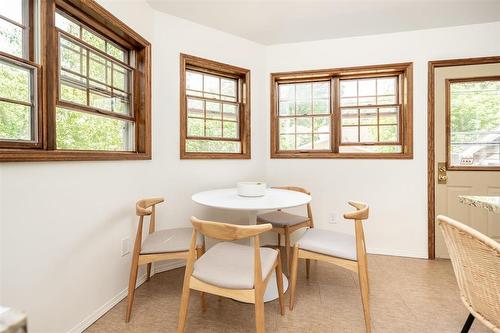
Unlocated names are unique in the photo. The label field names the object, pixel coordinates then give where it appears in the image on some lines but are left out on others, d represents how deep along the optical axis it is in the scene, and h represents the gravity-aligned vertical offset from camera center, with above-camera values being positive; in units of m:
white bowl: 2.06 -0.19
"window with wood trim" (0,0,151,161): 1.40 +0.55
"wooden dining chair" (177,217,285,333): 1.27 -0.57
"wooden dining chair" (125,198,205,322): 1.70 -0.56
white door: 2.66 +0.26
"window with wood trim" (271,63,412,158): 2.89 +0.63
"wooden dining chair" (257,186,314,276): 2.34 -0.53
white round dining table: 1.69 -0.26
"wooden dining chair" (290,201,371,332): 1.59 -0.57
